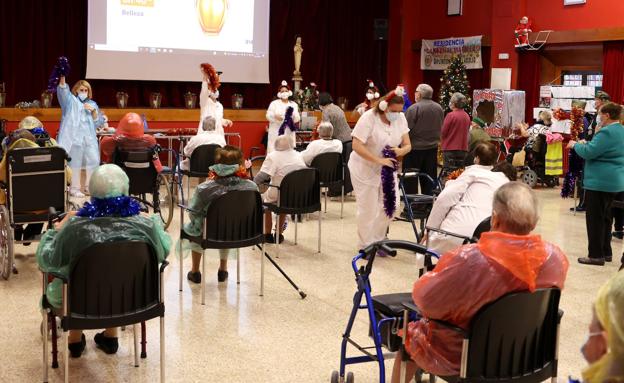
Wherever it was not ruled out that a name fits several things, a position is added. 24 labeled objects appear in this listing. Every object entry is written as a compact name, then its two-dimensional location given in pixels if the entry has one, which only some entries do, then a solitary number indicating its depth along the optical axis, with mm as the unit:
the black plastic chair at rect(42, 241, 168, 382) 3344
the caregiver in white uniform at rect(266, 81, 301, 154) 10602
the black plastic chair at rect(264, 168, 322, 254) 6352
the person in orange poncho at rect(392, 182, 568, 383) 2725
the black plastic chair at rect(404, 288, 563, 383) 2703
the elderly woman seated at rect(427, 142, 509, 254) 4449
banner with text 13836
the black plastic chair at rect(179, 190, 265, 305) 4922
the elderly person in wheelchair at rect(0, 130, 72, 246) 5559
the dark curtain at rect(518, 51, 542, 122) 12961
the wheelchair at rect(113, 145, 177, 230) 6895
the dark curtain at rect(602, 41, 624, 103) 11555
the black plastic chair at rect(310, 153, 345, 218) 7805
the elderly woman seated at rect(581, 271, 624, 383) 1479
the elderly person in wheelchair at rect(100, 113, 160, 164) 6949
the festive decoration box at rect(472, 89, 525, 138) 12727
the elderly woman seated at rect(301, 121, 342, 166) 7934
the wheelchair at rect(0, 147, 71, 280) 5387
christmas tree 13648
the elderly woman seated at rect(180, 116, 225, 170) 8242
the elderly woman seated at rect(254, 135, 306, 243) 6639
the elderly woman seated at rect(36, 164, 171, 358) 3488
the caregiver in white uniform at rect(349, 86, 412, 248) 6117
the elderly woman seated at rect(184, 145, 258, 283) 5094
